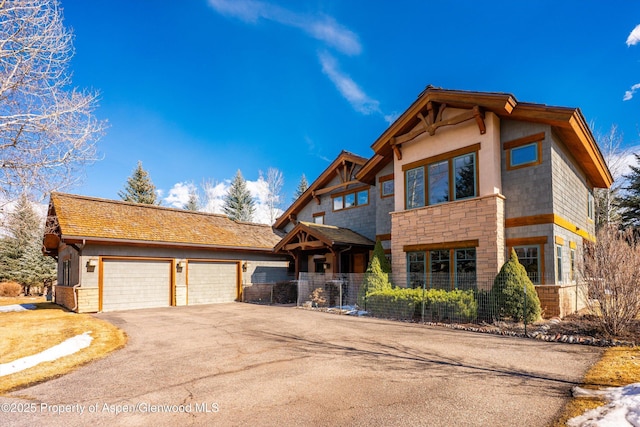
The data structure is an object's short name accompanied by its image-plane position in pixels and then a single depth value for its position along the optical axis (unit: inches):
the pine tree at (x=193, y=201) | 1715.1
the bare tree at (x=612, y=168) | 1026.0
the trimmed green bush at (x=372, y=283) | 544.1
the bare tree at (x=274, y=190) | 1553.9
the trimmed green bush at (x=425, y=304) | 430.6
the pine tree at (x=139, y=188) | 1493.6
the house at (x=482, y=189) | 467.5
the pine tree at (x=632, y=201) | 923.4
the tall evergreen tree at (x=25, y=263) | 1087.0
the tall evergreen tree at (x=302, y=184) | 1804.0
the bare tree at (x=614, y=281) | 323.0
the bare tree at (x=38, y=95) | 354.0
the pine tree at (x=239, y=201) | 1627.7
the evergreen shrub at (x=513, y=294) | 398.9
